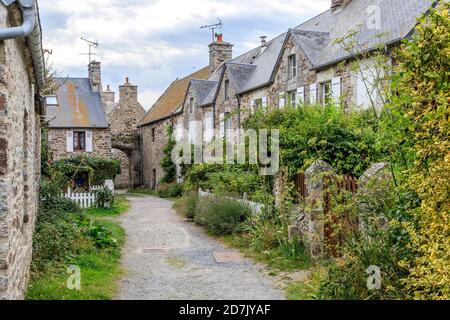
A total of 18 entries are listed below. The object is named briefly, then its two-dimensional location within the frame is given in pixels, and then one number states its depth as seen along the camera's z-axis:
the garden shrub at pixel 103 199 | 19.22
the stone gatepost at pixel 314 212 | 8.47
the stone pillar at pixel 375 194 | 5.98
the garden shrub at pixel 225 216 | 12.21
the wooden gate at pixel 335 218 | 6.74
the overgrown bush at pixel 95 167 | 25.64
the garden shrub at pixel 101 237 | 10.22
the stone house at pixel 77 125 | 28.45
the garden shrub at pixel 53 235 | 8.04
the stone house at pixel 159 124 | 32.59
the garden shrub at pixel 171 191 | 27.10
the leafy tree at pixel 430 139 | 4.26
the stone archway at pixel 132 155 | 37.44
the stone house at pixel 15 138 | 4.51
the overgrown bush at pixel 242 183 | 12.00
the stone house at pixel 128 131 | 36.91
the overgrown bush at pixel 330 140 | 10.16
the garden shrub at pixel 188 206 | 16.00
